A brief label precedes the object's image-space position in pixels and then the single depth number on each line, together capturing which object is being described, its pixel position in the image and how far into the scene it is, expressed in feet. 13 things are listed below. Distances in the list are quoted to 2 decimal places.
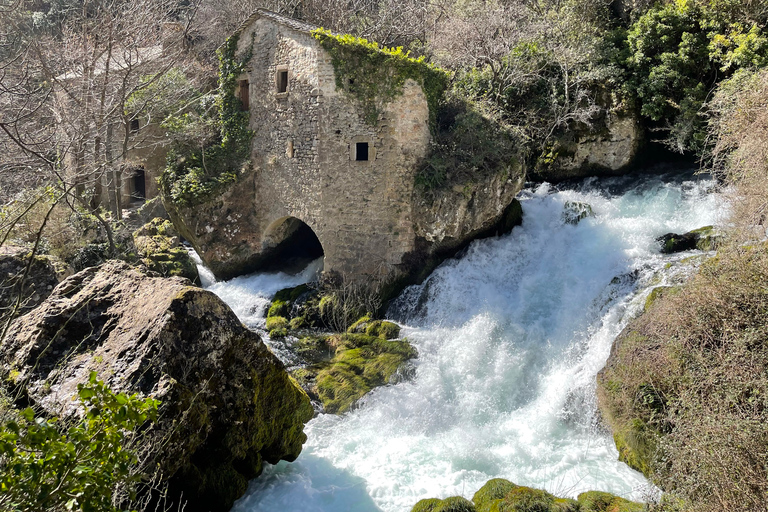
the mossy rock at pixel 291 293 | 41.04
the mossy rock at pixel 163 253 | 42.96
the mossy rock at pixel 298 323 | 38.11
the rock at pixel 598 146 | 43.57
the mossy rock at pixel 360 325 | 36.11
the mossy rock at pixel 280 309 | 39.96
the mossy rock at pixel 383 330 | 34.45
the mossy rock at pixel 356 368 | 28.27
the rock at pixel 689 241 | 31.58
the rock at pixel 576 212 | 38.22
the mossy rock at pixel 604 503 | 17.26
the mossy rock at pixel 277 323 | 38.04
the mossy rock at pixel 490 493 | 18.29
